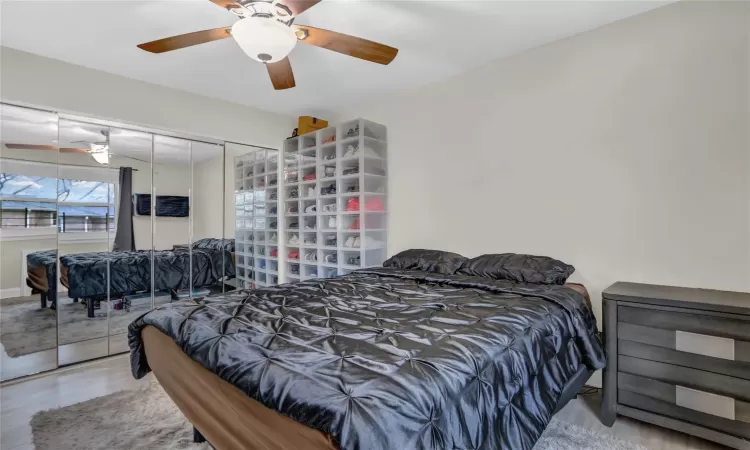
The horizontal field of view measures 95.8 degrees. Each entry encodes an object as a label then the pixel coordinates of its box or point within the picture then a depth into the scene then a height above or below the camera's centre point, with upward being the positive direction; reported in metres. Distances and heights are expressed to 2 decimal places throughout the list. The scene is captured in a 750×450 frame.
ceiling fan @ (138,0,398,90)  1.65 +1.06
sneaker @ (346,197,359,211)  3.50 +0.21
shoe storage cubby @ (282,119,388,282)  3.51 +0.29
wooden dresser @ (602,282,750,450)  1.59 -0.69
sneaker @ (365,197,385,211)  3.52 +0.22
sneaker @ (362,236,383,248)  3.48 -0.19
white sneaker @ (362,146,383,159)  3.50 +0.76
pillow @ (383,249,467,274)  2.78 -0.31
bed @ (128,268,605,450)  0.89 -0.47
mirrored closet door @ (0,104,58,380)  2.66 -0.11
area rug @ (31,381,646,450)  1.73 -1.13
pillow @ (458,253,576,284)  2.28 -0.32
